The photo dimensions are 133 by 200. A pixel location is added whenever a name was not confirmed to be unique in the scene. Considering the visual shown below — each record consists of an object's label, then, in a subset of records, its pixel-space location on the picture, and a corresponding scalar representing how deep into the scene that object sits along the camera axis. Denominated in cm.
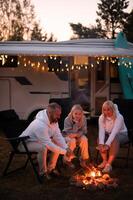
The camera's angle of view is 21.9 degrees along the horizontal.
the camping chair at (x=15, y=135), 459
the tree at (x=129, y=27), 2667
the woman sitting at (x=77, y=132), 510
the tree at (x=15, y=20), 2084
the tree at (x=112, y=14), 3005
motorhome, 845
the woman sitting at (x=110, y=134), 500
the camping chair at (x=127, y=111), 618
